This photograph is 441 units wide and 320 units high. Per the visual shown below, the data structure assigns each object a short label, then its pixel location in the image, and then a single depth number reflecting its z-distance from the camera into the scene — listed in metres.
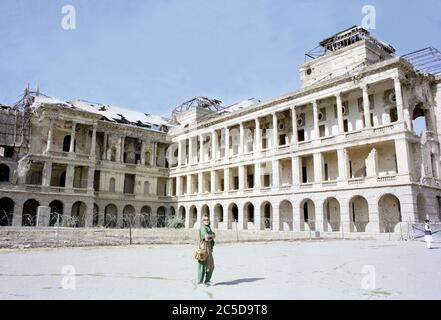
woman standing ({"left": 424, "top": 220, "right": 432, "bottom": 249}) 18.14
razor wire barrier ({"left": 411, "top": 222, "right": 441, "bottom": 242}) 23.00
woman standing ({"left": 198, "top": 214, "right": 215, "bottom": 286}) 8.14
